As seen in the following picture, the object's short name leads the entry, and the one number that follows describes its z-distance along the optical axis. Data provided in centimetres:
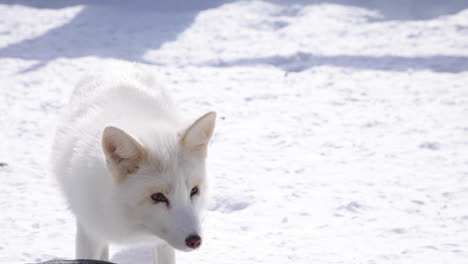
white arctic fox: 504
